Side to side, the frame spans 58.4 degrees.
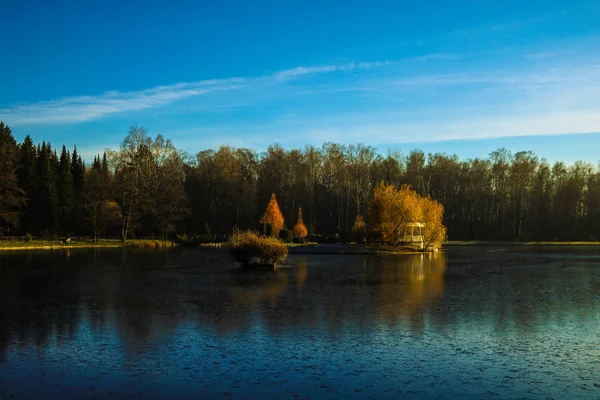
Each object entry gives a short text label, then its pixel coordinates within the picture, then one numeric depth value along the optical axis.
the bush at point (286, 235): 73.25
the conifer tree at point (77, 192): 80.69
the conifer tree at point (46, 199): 78.25
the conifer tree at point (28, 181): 77.94
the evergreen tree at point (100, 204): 73.94
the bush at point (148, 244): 73.19
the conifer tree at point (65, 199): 83.19
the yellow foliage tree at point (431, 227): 66.94
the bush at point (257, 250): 37.41
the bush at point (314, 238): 81.01
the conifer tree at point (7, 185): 64.94
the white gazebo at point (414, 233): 64.88
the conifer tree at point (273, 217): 75.41
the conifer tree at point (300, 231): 78.06
